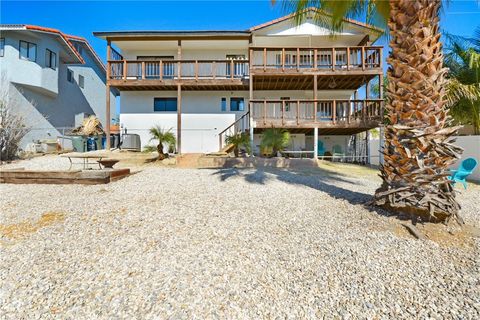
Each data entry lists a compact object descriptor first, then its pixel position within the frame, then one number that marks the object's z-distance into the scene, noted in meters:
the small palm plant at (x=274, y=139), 13.13
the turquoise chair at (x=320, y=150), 16.99
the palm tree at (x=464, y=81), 12.31
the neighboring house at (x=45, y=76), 16.94
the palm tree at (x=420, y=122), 4.55
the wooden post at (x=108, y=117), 16.00
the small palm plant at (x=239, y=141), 13.46
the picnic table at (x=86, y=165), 10.77
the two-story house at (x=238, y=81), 14.91
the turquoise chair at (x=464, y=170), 8.79
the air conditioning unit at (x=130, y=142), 16.47
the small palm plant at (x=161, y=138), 13.23
